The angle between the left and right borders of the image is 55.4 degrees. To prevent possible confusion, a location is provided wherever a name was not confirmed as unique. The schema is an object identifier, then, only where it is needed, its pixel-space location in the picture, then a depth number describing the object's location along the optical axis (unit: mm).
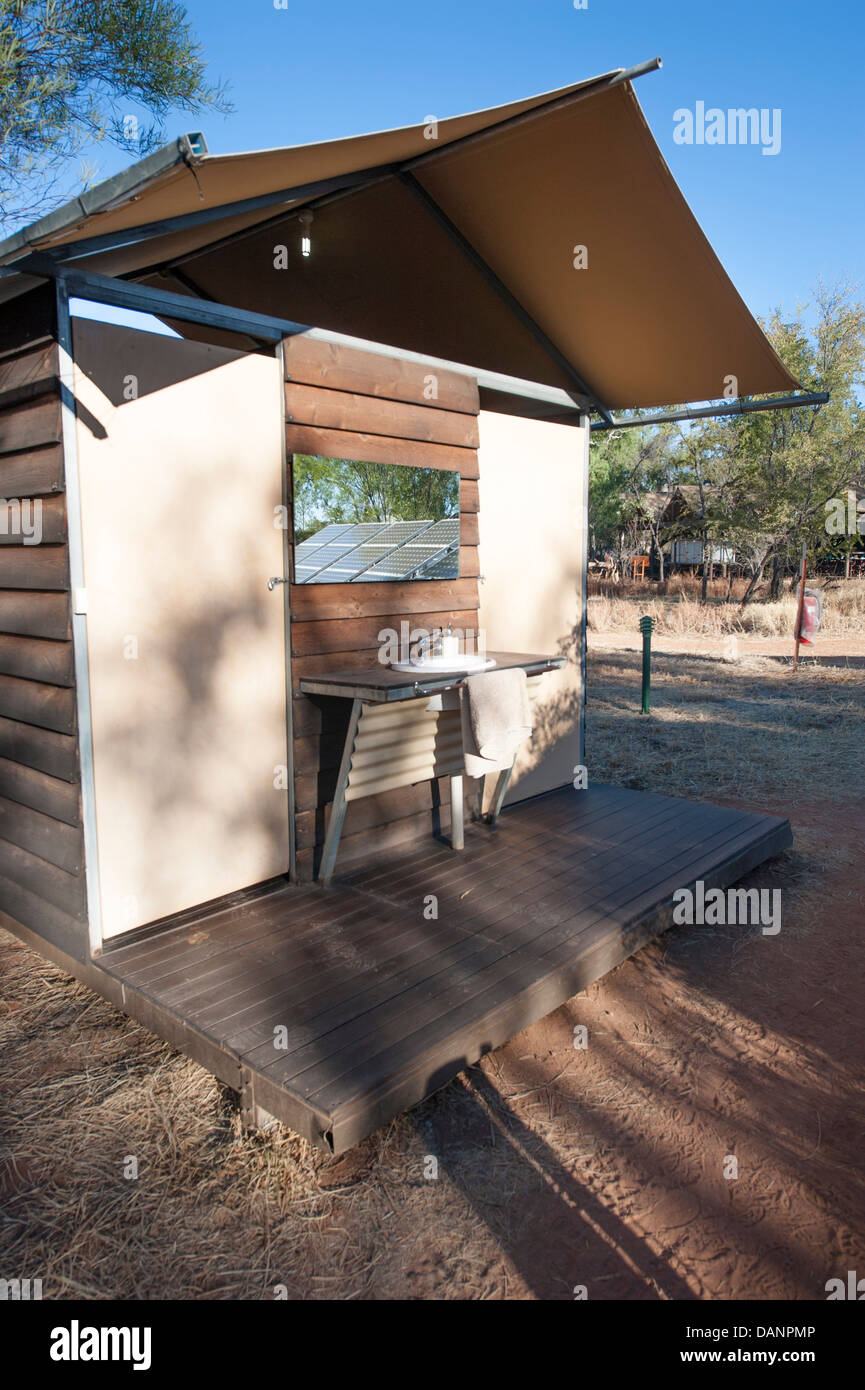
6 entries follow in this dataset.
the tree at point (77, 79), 5512
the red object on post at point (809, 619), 10277
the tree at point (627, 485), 18984
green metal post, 7336
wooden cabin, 2404
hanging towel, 3234
